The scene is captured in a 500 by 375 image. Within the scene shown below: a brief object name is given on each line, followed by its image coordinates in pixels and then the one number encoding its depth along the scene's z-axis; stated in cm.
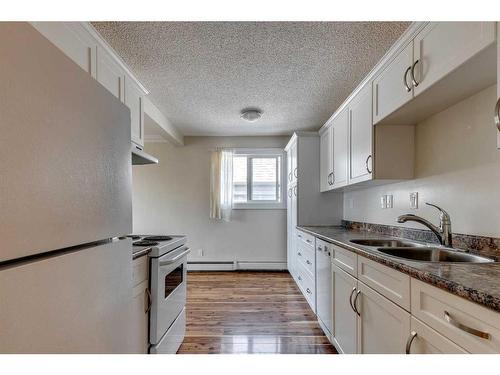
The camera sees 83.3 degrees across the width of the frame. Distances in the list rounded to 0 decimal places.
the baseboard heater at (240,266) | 470
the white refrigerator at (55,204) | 53
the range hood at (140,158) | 200
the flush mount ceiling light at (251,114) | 337
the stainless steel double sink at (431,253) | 145
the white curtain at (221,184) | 462
